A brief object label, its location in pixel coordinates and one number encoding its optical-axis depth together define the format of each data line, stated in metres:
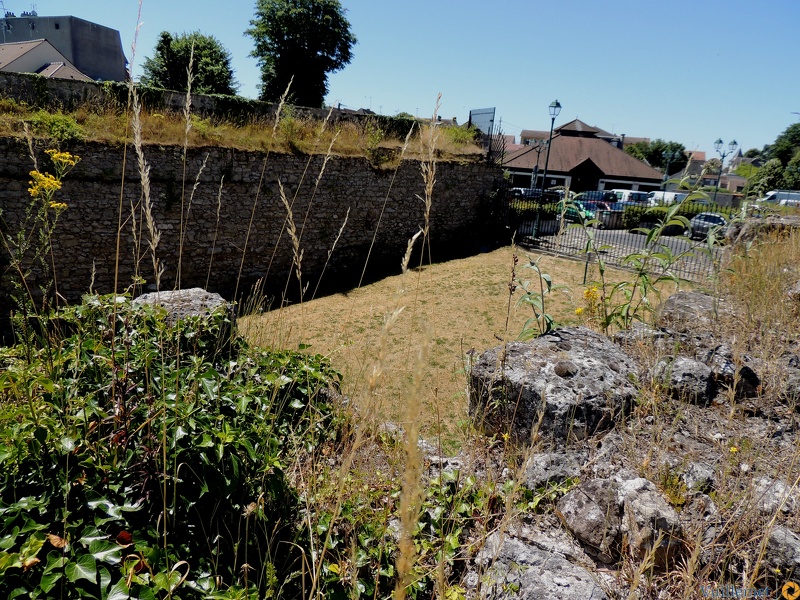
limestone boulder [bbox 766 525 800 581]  1.66
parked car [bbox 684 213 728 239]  19.34
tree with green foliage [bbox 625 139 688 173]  64.25
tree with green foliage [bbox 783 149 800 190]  37.75
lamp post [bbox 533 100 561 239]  14.38
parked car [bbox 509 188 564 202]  20.91
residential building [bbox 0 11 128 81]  35.41
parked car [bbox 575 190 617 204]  28.78
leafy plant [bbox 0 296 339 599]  1.27
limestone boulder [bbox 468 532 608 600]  1.63
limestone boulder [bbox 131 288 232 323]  3.17
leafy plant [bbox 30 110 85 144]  8.54
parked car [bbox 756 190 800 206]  23.87
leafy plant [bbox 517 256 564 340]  3.29
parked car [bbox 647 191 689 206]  27.66
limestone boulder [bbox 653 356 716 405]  2.78
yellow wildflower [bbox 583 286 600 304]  3.74
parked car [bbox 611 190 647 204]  29.52
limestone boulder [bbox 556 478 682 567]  1.80
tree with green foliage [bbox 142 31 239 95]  24.45
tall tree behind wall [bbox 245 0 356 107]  27.11
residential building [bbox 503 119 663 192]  32.81
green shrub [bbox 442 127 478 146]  16.05
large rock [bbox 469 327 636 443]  2.46
